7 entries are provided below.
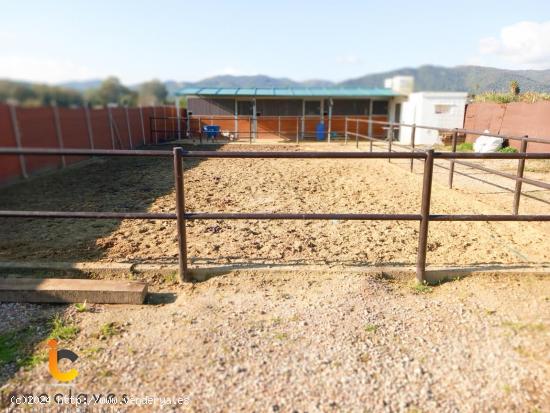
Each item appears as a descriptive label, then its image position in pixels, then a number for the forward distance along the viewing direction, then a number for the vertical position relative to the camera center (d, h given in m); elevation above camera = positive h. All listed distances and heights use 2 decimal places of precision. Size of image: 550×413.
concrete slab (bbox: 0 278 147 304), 3.04 -1.36
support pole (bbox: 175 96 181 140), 21.41 -1.19
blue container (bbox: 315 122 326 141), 22.87 -1.75
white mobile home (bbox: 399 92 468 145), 19.47 -0.65
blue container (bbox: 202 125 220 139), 21.09 -1.65
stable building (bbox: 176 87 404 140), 23.66 -0.59
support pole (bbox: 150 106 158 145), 20.28 -1.37
